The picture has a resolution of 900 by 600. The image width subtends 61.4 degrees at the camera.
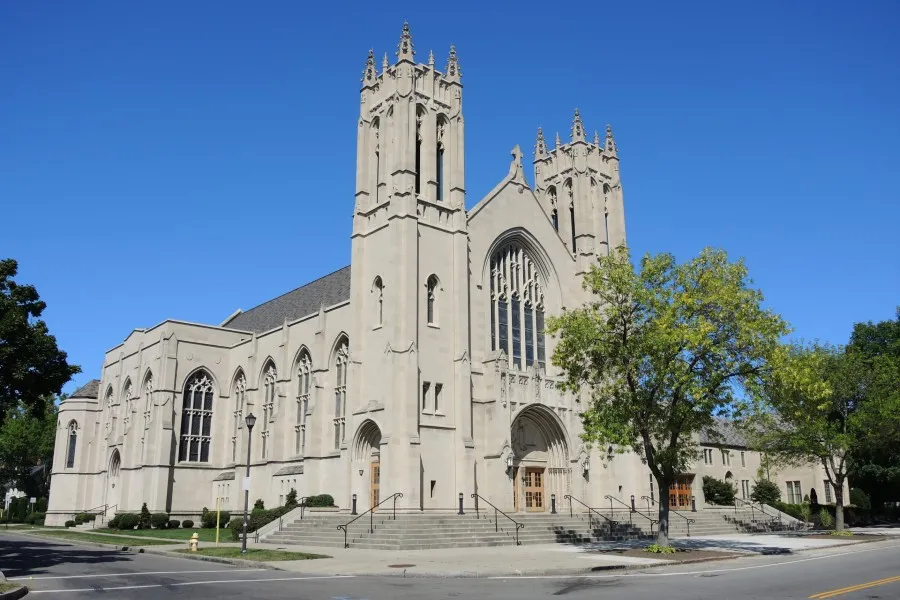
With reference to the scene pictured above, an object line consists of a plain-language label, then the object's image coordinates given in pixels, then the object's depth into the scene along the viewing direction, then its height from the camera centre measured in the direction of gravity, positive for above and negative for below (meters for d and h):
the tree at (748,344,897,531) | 35.07 +2.93
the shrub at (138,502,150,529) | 43.11 -1.92
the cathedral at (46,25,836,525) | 35.34 +6.64
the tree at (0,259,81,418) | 23.88 +4.16
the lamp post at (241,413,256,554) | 24.52 +1.93
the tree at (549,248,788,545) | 24.91 +4.48
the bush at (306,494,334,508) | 35.81 -0.75
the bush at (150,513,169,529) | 43.47 -1.95
